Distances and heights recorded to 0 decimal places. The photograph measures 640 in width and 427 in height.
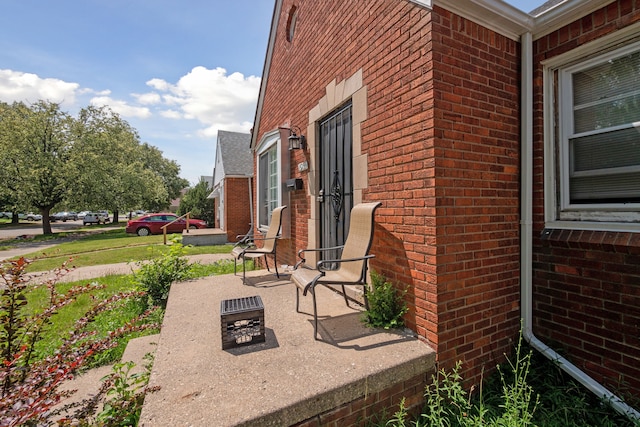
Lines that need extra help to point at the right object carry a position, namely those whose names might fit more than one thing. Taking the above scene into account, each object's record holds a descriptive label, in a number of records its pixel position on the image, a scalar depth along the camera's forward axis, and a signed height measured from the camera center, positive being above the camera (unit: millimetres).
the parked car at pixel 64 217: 47219 -739
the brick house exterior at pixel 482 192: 2635 +138
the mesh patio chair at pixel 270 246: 5191 -684
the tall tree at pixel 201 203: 24575 +551
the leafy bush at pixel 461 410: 2131 -1575
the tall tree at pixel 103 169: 20578 +3127
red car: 19984 -865
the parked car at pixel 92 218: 36562 -824
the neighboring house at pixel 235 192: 15430 +874
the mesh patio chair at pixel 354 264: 2981 -591
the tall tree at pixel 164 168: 45594 +6549
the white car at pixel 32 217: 45688 -710
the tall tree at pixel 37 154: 18781 +3641
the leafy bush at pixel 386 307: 3000 -984
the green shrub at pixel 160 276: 5332 -1155
